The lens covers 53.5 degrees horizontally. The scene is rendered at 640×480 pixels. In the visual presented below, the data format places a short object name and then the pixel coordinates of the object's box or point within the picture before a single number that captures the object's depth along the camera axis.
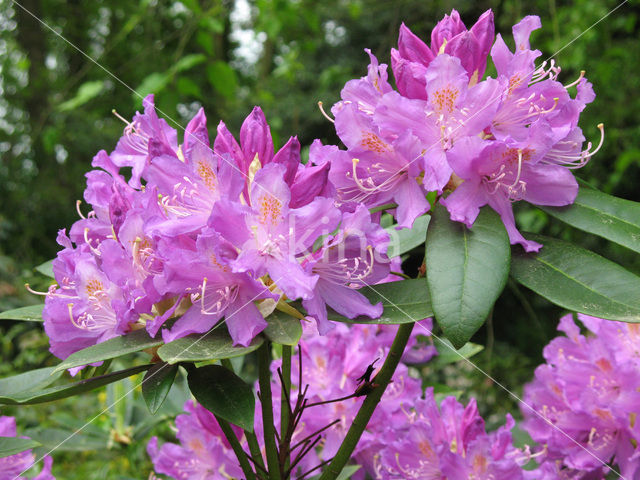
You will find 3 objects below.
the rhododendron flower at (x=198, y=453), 0.99
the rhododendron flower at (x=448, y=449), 0.94
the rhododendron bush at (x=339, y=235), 0.68
